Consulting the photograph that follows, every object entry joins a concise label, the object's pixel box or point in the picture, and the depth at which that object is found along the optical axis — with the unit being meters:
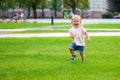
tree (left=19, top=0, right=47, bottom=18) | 81.75
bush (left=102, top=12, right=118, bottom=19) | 87.00
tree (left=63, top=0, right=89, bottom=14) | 86.25
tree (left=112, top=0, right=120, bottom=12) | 110.88
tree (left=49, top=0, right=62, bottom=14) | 90.75
